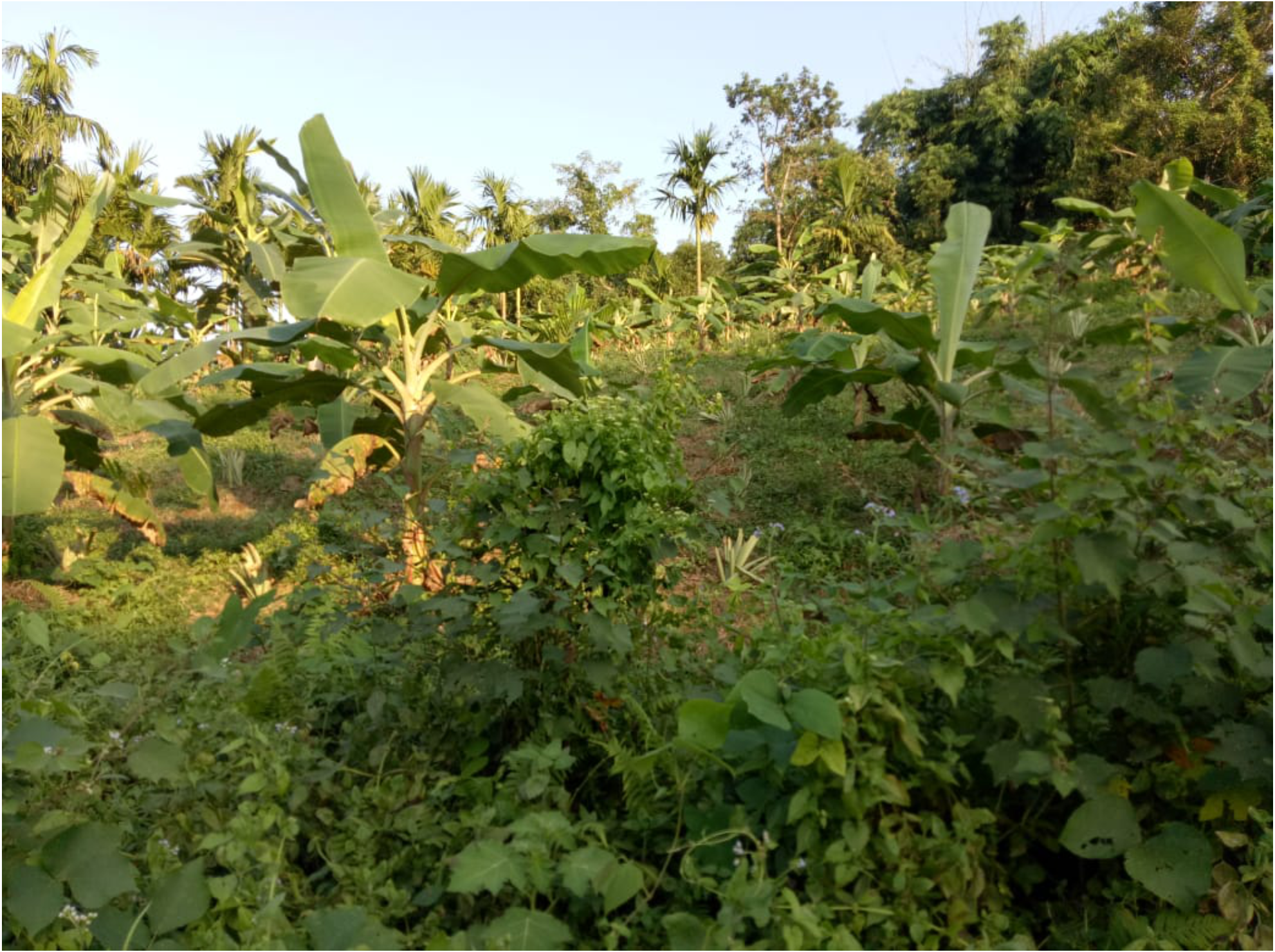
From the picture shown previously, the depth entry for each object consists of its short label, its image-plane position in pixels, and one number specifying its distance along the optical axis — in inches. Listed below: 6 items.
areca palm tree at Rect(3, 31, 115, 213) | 759.7
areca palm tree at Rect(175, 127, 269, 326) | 345.7
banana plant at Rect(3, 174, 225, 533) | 168.2
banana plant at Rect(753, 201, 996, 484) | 175.2
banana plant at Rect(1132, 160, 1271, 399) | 127.5
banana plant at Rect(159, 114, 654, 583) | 155.3
